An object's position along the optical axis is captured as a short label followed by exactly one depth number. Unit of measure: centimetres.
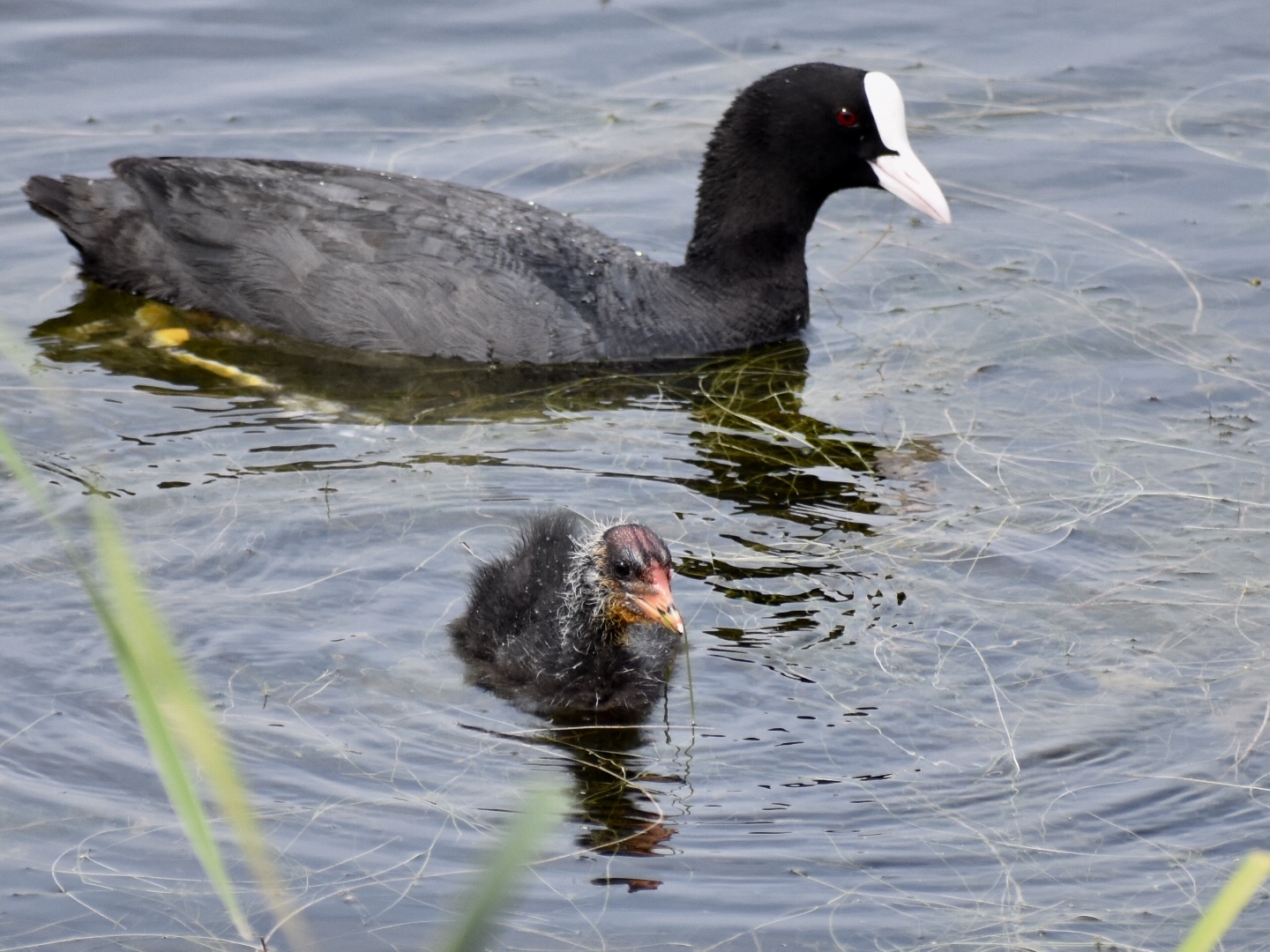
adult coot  1529
